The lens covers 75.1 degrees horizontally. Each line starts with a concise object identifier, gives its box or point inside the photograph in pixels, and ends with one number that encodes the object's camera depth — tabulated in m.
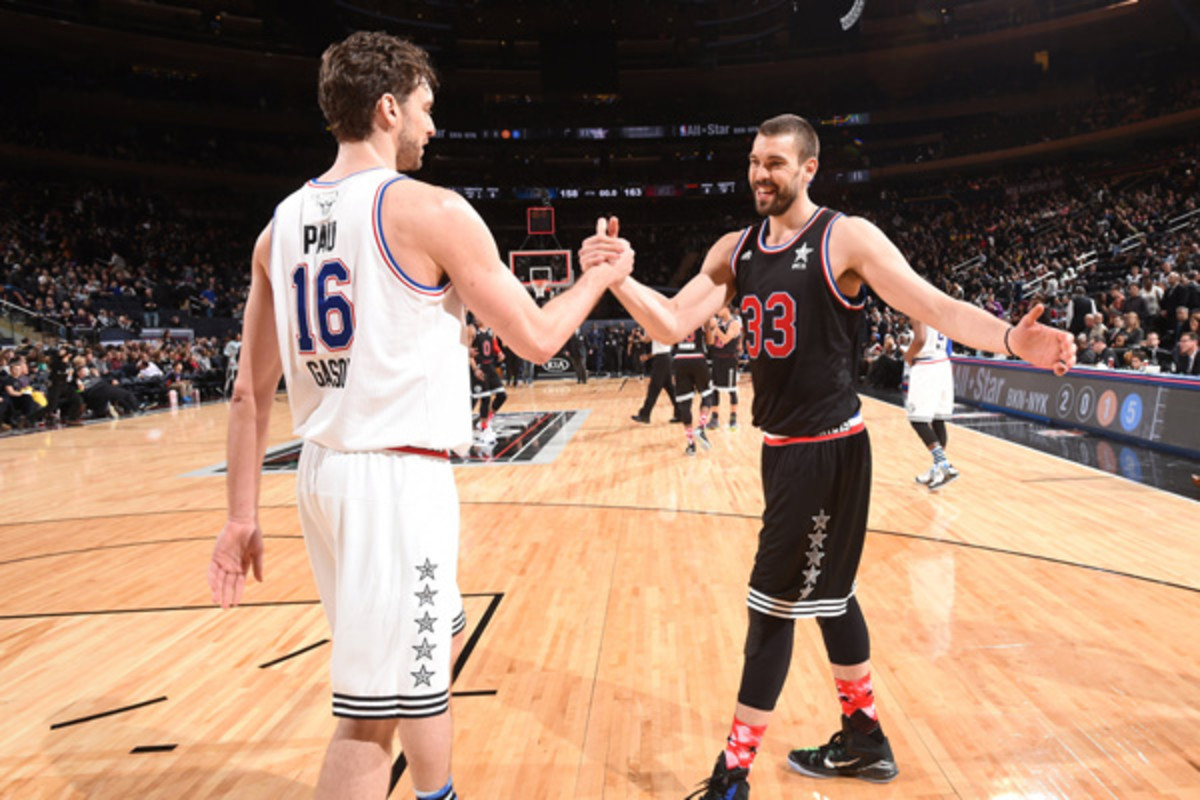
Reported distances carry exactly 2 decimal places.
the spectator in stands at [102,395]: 16.55
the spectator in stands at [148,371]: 18.42
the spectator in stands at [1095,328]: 12.27
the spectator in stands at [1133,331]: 11.77
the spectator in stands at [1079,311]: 13.81
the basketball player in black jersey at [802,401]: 2.46
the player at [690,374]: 10.27
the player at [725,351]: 10.98
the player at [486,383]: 10.55
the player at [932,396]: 7.48
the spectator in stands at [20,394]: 14.53
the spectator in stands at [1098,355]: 11.55
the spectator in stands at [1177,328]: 11.20
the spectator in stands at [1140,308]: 13.30
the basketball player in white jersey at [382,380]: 1.63
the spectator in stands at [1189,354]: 9.72
